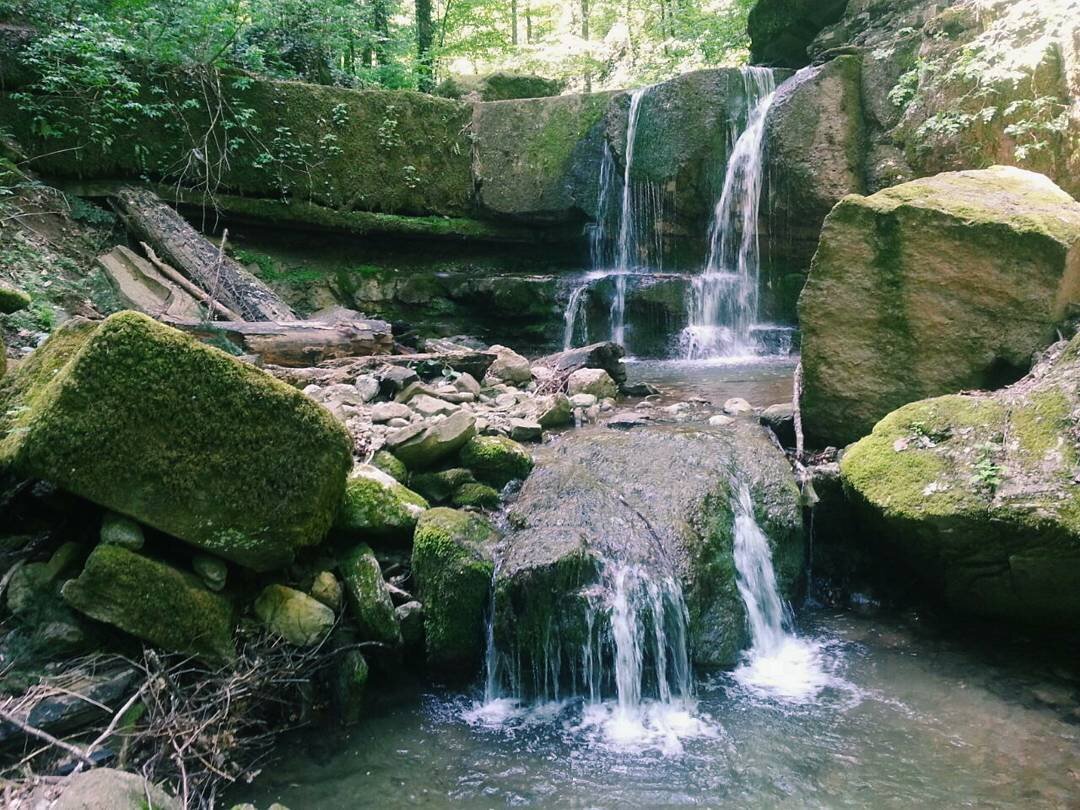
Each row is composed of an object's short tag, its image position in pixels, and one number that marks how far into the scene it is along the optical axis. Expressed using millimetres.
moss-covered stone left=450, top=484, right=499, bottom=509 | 4289
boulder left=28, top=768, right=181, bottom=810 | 1974
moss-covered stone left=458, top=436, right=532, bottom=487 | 4582
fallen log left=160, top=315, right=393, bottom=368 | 6116
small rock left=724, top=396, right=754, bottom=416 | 6242
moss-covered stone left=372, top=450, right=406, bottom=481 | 4262
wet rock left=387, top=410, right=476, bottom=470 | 4422
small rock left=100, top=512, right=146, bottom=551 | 2980
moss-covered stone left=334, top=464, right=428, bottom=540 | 3725
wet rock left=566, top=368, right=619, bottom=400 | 6973
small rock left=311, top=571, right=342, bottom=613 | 3438
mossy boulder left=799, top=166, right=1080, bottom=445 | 4566
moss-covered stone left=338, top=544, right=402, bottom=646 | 3455
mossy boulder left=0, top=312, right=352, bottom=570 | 2908
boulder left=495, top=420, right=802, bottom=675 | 3566
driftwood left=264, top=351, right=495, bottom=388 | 5801
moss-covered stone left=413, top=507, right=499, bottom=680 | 3586
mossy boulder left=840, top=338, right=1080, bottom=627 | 3426
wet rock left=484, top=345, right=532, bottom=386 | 7080
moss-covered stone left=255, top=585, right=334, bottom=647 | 3262
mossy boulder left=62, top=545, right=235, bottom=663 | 2875
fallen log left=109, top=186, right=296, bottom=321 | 7426
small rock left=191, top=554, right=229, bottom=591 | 3166
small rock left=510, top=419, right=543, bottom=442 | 5579
